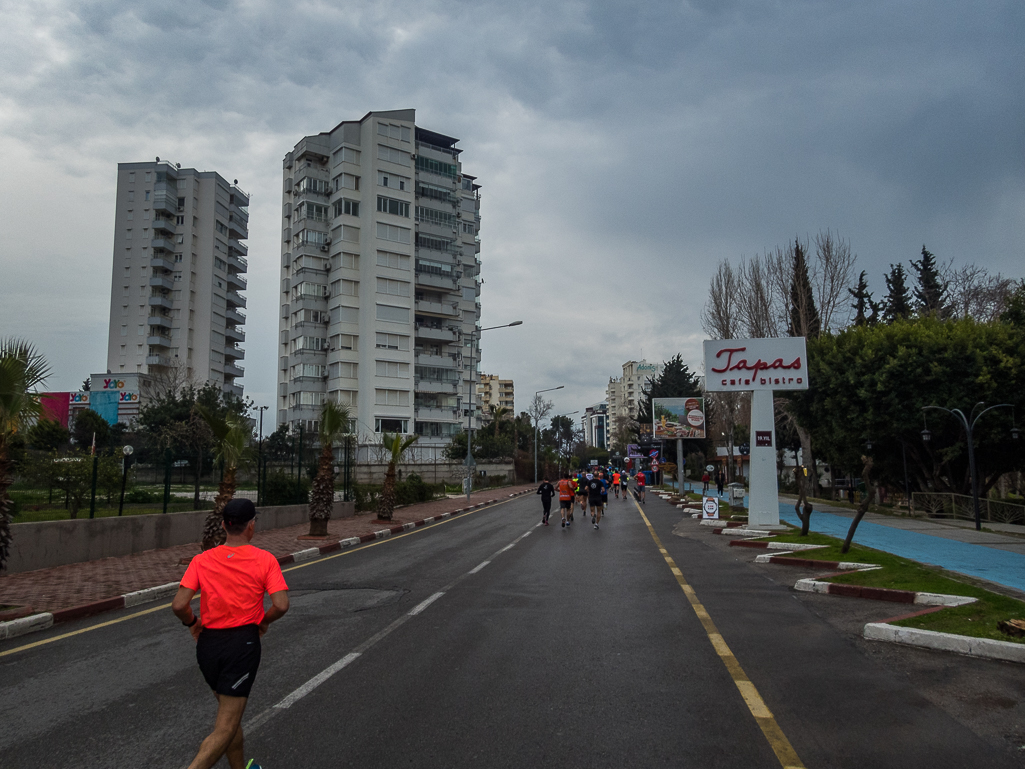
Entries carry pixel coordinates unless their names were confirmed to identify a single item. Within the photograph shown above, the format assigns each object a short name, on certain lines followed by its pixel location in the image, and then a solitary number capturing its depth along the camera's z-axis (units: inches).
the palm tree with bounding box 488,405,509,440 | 3247.0
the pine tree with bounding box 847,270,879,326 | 2343.8
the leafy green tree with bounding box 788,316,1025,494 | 1056.8
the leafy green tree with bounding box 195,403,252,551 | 552.1
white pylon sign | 807.1
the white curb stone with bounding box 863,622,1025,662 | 256.7
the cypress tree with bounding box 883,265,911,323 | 2272.4
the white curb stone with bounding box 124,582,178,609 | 413.8
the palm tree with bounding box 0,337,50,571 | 388.8
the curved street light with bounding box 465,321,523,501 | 1561.3
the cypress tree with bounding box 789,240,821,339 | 1638.8
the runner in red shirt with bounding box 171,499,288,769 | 147.0
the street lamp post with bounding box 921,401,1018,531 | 829.0
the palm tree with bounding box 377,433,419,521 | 964.0
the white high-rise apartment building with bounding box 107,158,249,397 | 3193.9
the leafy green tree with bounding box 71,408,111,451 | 2415.4
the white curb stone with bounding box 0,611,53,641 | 331.3
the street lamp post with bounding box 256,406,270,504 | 857.5
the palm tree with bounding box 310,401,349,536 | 746.8
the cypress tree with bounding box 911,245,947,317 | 2083.5
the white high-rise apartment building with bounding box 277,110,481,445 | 2623.0
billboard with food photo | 1754.4
